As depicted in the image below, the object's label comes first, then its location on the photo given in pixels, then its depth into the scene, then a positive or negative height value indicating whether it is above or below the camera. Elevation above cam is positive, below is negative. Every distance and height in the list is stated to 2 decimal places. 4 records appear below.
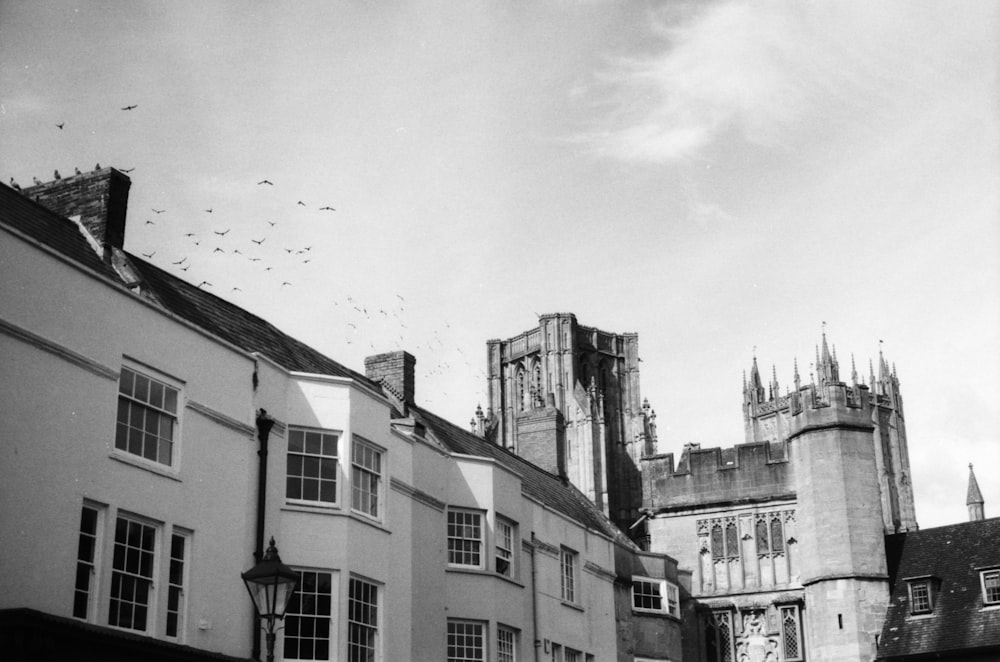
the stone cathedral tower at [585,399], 98.19 +29.21
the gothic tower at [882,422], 110.94 +30.24
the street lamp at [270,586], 14.70 +2.07
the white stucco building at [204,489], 16.59 +4.29
